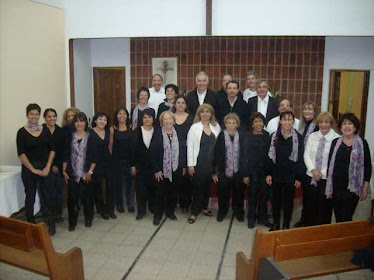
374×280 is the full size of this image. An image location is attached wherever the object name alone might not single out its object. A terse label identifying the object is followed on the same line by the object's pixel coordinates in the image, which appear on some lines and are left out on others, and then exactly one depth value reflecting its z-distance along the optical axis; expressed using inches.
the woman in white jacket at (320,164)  143.0
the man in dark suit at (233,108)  185.2
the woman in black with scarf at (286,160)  148.1
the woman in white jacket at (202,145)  165.0
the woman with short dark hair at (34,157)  152.6
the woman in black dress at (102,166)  164.6
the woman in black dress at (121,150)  171.6
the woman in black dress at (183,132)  169.8
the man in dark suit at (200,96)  182.2
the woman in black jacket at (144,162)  165.2
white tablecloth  155.0
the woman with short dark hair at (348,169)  132.7
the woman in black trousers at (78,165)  160.6
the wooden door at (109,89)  291.9
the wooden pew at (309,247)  93.5
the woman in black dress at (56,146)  162.4
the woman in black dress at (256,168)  158.1
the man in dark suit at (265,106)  184.4
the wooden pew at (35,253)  96.0
